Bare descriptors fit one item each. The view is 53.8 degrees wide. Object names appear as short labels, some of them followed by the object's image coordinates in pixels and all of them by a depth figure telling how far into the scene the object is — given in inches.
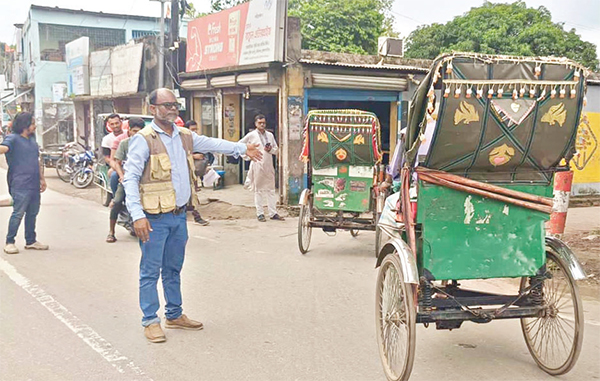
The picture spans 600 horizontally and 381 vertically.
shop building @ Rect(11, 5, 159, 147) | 1109.7
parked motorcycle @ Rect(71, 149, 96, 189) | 638.5
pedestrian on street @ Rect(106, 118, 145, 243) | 333.7
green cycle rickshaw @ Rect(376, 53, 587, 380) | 138.0
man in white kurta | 400.8
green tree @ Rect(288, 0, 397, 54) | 963.3
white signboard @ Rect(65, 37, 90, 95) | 902.4
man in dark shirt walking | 301.1
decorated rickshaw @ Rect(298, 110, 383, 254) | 305.4
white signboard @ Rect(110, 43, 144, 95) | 715.4
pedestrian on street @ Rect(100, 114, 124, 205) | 362.0
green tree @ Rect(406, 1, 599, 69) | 887.1
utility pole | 637.3
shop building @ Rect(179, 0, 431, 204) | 458.3
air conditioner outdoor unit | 555.2
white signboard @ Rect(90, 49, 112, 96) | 823.1
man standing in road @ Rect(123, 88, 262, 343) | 176.1
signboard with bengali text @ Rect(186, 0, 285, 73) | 459.5
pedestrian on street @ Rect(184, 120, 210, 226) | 403.5
